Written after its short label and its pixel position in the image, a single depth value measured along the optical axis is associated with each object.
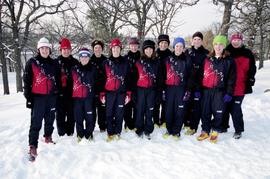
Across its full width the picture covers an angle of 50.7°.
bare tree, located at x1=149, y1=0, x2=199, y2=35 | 18.41
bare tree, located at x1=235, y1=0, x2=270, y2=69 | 12.68
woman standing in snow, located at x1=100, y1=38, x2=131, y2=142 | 5.61
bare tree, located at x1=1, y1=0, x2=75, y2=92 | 18.73
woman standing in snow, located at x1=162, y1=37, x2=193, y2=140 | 5.65
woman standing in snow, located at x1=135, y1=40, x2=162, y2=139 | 5.68
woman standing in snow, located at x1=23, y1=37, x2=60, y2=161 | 5.09
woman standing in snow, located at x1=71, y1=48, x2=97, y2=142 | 5.53
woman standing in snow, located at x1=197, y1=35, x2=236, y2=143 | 5.45
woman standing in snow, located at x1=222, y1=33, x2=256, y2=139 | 5.73
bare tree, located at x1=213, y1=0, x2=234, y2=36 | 12.05
